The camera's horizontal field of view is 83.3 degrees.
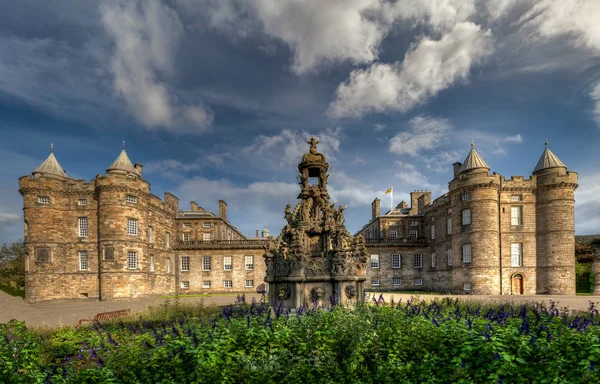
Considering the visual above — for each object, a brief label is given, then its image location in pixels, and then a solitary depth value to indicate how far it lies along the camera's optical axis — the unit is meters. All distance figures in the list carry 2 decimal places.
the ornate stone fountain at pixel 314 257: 13.47
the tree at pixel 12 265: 40.09
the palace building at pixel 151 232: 33.19
